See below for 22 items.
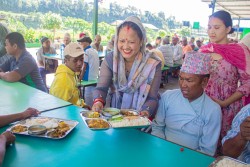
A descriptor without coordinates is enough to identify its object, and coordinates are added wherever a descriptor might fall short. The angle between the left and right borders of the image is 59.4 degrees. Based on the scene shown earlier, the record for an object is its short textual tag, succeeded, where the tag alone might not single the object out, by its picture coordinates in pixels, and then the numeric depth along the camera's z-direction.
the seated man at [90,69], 4.13
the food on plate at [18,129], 1.28
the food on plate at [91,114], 1.46
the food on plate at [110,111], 1.49
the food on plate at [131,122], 1.32
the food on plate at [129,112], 1.50
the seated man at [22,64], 2.64
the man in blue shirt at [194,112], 1.54
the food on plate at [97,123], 1.32
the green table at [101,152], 1.06
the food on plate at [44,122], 1.35
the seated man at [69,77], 2.13
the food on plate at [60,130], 1.26
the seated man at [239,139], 1.22
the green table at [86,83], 3.83
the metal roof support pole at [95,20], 6.84
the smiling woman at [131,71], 1.76
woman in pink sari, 1.85
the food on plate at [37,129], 1.25
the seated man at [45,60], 5.92
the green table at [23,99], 1.77
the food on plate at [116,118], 1.41
